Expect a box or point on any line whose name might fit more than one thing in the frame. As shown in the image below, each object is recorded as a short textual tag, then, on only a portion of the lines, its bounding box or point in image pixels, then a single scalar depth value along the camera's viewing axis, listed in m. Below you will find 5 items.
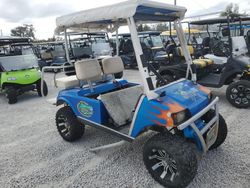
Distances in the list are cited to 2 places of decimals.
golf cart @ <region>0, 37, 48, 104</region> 6.27
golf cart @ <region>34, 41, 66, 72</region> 12.65
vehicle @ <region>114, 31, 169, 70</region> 10.68
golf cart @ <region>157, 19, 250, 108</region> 4.64
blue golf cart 2.27
